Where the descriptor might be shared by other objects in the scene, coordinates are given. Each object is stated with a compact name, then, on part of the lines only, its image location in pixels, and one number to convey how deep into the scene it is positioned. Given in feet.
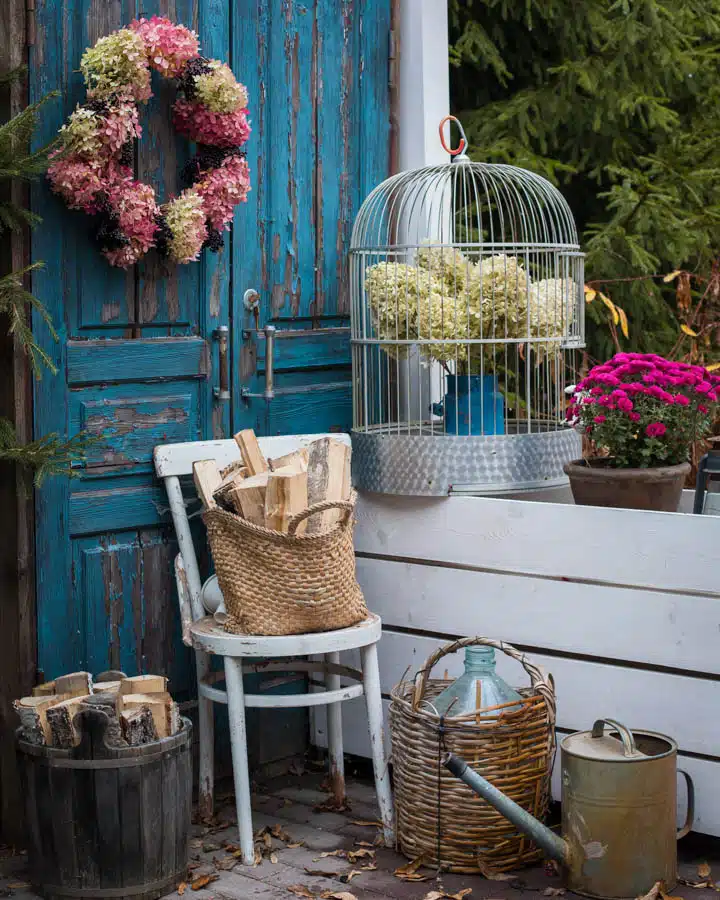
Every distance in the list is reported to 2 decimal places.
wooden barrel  17.48
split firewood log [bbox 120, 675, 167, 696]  18.96
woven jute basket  19.01
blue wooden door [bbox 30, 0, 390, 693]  19.99
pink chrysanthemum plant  20.24
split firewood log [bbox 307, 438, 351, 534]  20.30
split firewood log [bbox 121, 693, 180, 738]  18.29
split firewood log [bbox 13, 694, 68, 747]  17.92
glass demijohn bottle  18.84
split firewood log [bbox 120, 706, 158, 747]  17.78
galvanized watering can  17.56
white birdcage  21.95
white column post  25.50
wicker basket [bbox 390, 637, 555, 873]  18.62
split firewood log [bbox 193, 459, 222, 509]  19.78
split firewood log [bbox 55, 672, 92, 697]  18.61
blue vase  22.71
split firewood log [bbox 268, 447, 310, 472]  20.22
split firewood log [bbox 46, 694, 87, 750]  17.71
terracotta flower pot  19.84
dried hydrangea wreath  19.26
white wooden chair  19.20
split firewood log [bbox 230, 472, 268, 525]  19.13
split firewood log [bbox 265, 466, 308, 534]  18.93
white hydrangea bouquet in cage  22.18
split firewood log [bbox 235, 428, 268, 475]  20.21
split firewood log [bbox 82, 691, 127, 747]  17.58
